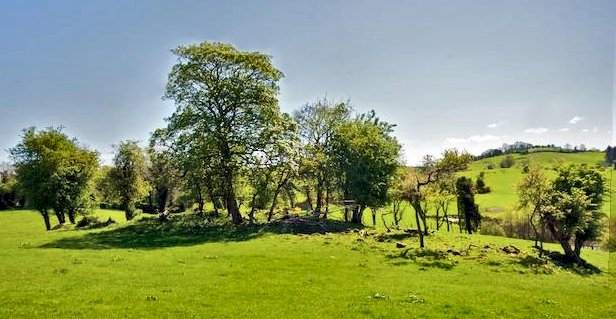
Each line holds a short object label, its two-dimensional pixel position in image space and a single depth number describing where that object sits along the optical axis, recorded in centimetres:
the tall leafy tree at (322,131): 6200
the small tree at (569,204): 3903
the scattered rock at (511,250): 3912
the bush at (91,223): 5447
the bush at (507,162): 12688
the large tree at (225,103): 4741
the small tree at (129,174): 6794
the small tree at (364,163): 5788
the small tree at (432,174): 3925
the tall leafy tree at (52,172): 5803
